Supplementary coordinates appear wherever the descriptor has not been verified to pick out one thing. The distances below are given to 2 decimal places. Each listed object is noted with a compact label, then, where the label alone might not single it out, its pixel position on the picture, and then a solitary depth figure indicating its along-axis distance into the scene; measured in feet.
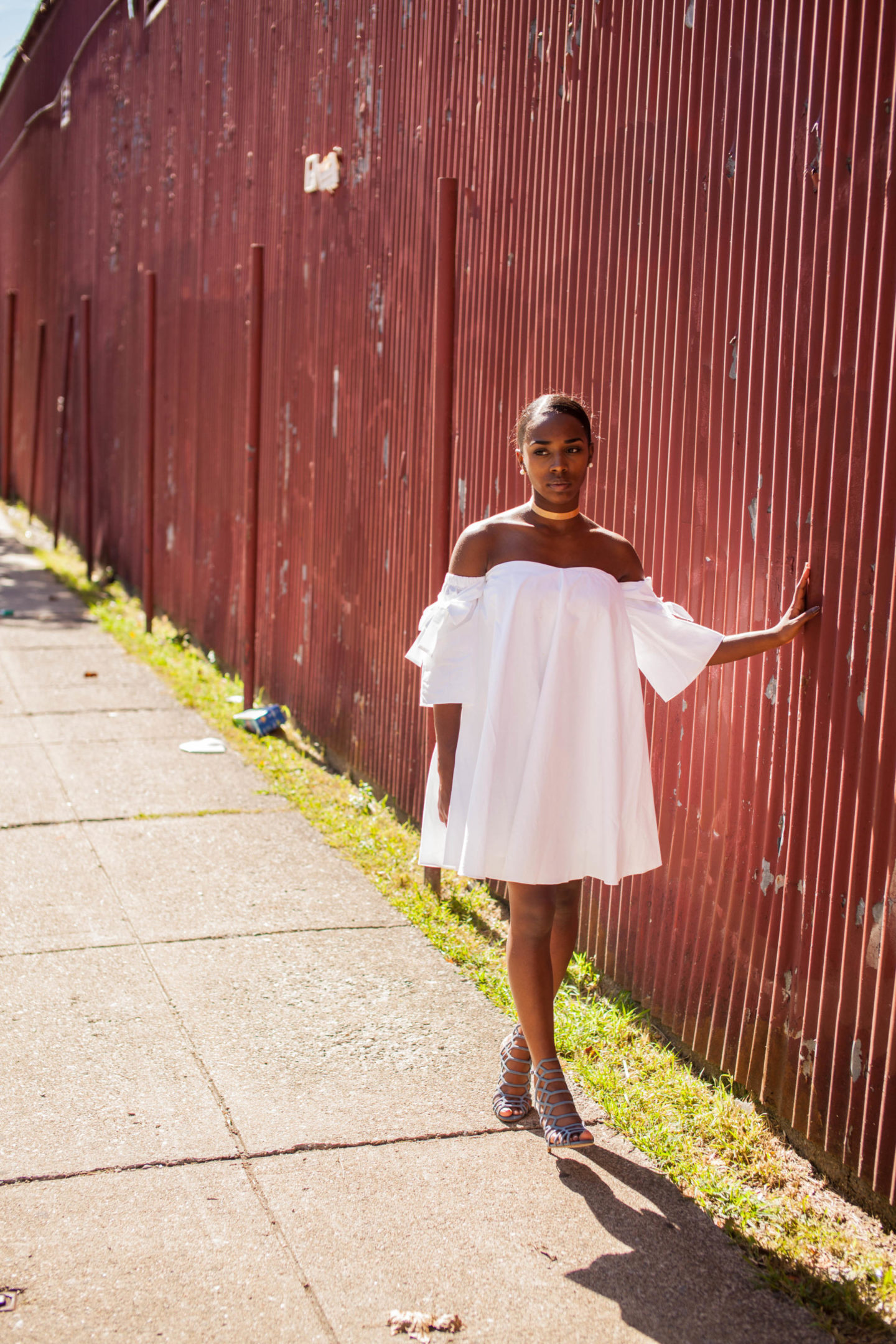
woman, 10.41
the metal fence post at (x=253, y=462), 24.23
